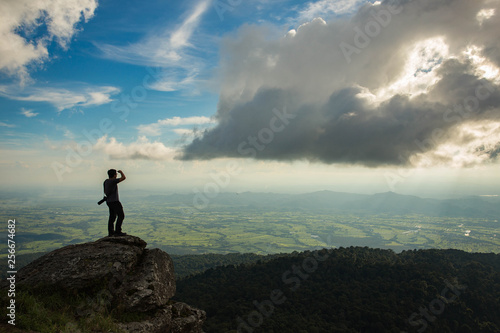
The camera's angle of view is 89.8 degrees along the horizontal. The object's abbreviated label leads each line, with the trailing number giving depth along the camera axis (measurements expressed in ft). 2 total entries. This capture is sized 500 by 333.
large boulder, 34.61
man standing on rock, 46.16
